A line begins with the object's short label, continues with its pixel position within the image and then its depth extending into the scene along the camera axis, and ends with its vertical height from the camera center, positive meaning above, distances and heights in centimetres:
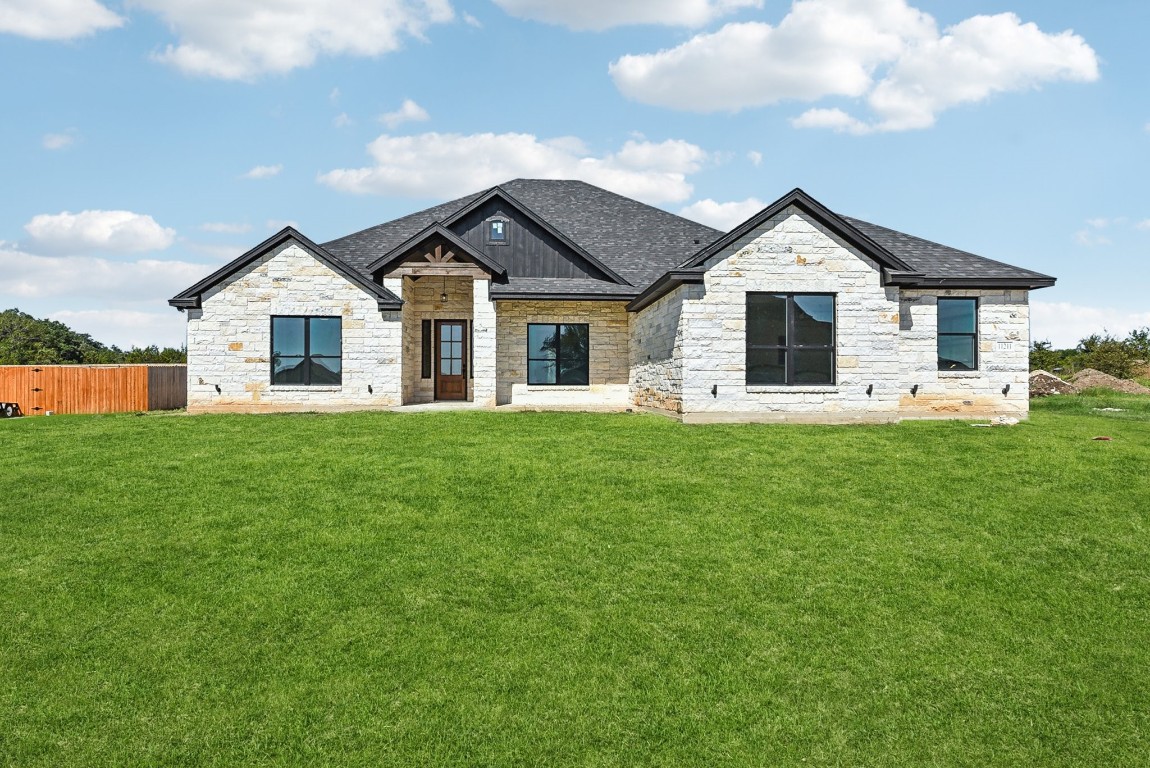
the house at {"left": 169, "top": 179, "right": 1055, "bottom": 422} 1566 +140
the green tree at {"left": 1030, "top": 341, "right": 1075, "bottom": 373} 3991 +99
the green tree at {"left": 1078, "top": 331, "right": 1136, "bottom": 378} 3781 +101
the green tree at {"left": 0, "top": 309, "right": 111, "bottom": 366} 4294 +186
